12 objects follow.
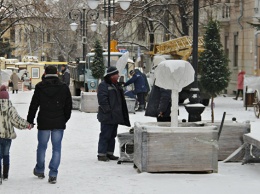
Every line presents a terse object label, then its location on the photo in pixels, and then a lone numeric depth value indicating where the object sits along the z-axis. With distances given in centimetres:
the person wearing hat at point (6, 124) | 1125
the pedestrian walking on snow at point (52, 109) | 1119
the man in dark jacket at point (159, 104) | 1361
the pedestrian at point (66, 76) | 3847
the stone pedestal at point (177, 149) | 1147
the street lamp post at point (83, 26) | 4307
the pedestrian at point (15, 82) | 4982
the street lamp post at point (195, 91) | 1355
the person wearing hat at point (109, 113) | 1352
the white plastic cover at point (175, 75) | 1241
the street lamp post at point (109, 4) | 3197
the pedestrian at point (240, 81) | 3782
